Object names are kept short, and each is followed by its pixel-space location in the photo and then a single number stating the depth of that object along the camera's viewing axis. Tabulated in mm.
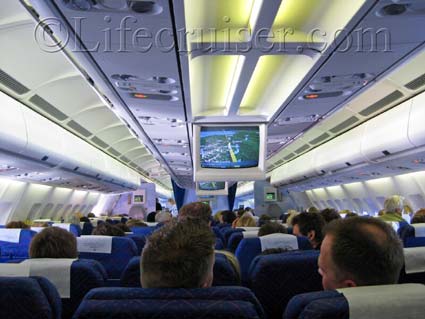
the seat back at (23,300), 1894
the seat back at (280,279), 2898
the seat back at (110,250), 5305
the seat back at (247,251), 4676
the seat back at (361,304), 1406
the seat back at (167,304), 1528
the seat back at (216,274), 3041
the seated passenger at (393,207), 7770
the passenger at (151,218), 15549
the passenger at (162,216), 10850
